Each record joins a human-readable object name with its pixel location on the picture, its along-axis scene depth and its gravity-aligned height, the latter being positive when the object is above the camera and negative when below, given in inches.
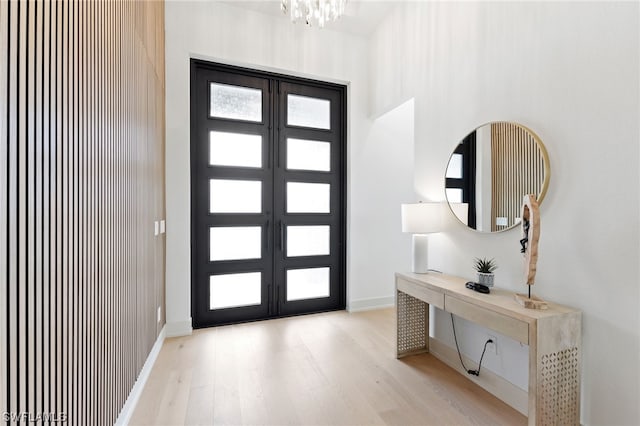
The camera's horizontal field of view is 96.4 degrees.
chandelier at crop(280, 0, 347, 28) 91.0 +65.2
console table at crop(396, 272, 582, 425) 56.8 -27.8
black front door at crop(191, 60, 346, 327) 124.4 +5.9
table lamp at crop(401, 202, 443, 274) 92.7 -3.2
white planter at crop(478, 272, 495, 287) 77.8 -19.3
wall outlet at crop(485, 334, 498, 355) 80.4 -39.0
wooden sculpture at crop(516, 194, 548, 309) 62.1 -8.0
